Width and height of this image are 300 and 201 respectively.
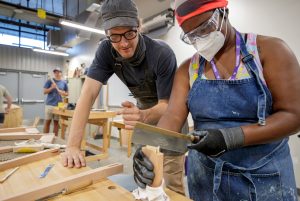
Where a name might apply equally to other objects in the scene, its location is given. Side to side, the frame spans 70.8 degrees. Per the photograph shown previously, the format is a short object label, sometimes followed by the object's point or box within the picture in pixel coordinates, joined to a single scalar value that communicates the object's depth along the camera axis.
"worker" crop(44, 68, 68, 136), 5.39
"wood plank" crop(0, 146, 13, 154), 1.40
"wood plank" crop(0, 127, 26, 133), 2.08
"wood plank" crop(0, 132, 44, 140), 1.85
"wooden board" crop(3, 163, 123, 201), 0.76
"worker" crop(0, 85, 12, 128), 4.03
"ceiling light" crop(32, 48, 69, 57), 8.09
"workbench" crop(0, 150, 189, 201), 0.79
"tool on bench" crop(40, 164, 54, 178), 1.00
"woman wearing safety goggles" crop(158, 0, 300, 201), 0.78
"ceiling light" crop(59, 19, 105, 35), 4.77
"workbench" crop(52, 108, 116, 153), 3.72
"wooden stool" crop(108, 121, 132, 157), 4.33
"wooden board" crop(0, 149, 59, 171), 1.11
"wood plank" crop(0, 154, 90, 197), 0.89
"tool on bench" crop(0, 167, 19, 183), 0.96
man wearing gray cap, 1.19
